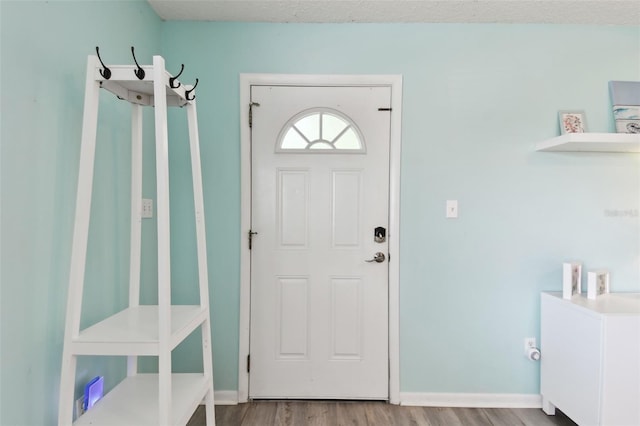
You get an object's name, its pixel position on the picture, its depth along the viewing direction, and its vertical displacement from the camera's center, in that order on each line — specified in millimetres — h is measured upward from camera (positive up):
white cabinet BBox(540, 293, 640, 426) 1658 -677
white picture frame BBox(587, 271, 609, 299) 1935 -326
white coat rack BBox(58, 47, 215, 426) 1195 -428
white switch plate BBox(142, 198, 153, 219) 1930 +52
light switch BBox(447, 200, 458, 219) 2148 +94
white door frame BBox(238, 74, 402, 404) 2131 +228
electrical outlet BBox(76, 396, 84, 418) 1402 -791
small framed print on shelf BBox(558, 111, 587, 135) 2094 +647
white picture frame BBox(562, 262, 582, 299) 1943 -305
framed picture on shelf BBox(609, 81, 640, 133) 2082 +764
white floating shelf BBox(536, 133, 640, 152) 1874 +479
